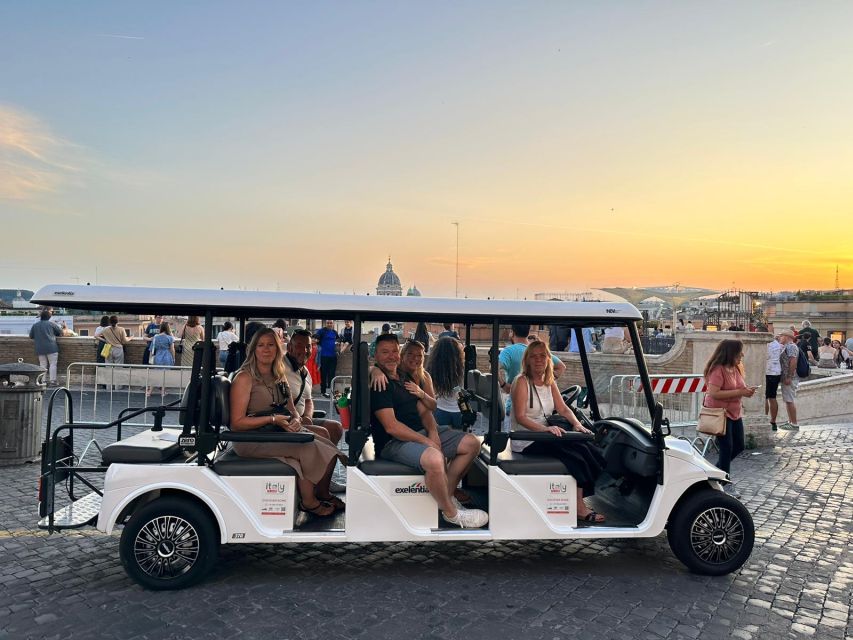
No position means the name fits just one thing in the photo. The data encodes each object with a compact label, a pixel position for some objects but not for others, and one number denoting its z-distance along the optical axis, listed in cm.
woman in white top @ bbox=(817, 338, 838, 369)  2405
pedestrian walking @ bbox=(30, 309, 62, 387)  1552
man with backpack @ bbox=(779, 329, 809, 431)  1211
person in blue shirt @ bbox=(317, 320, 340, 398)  1426
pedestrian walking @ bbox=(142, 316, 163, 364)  1573
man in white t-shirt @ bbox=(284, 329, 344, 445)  604
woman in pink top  744
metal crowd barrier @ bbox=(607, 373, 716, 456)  955
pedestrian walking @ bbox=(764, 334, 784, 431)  1198
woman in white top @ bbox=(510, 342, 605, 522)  498
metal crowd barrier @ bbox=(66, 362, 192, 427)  1060
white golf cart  457
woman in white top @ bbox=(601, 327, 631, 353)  955
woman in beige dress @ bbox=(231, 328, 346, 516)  485
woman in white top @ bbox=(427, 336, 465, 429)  594
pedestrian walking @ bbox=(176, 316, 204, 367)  1318
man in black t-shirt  474
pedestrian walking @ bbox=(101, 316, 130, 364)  1573
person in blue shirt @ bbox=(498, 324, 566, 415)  761
